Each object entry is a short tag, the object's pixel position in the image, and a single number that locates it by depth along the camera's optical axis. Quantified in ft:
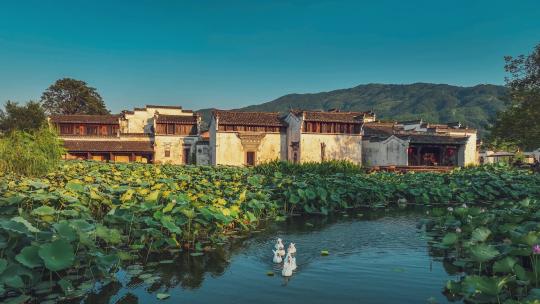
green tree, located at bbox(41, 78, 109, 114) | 179.73
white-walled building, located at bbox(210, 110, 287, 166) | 112.68
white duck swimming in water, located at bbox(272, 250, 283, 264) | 21.97
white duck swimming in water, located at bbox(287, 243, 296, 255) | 20.98
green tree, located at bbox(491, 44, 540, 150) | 81.35
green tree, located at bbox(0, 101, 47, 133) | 151.64
